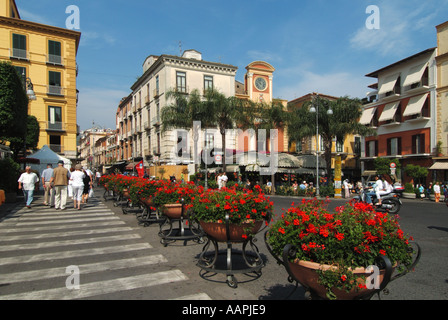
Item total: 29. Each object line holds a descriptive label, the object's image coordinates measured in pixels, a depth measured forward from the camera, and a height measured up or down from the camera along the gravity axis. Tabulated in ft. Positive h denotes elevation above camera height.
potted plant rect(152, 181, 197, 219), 21.71 -2.86
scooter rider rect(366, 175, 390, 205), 42.70 -4.87
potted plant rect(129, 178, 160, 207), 26.73 -2.65
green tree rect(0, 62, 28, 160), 47.09 +10.29
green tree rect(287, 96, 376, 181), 84.02 +11.02
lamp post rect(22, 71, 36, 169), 54.14 +12.98
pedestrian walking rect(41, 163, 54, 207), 42.12 -2.87
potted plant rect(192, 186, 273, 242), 13.98 -2.62
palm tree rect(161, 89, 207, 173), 84.48 +13.75
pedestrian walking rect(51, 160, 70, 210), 38.24 -2.86
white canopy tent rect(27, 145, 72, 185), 68.74 +1.49
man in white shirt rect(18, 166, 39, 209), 38.42 -2.68
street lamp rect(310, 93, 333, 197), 72.95 +11.71
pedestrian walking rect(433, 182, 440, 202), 69.46 -8.48
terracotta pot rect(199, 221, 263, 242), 14.05 -3.41
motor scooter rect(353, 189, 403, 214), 43.83 -6.60
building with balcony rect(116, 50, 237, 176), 105.29 +26.27
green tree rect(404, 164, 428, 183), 83.76 -3.94
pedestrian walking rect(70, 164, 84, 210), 38.45 -2.74
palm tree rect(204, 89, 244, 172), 82.94 +14.12
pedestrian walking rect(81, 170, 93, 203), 45.43 -3.86
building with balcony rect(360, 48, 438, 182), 94.22 +15.75
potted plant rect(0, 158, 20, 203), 43.93 -2.44
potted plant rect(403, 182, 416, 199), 79.87 -9.53
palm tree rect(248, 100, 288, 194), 86.76 +12.80
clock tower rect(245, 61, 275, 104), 118.42 +32.37
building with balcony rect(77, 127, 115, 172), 240.32 +16.15
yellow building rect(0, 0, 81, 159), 102.47 +34.37
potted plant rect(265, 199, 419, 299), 7.98 -2.61
